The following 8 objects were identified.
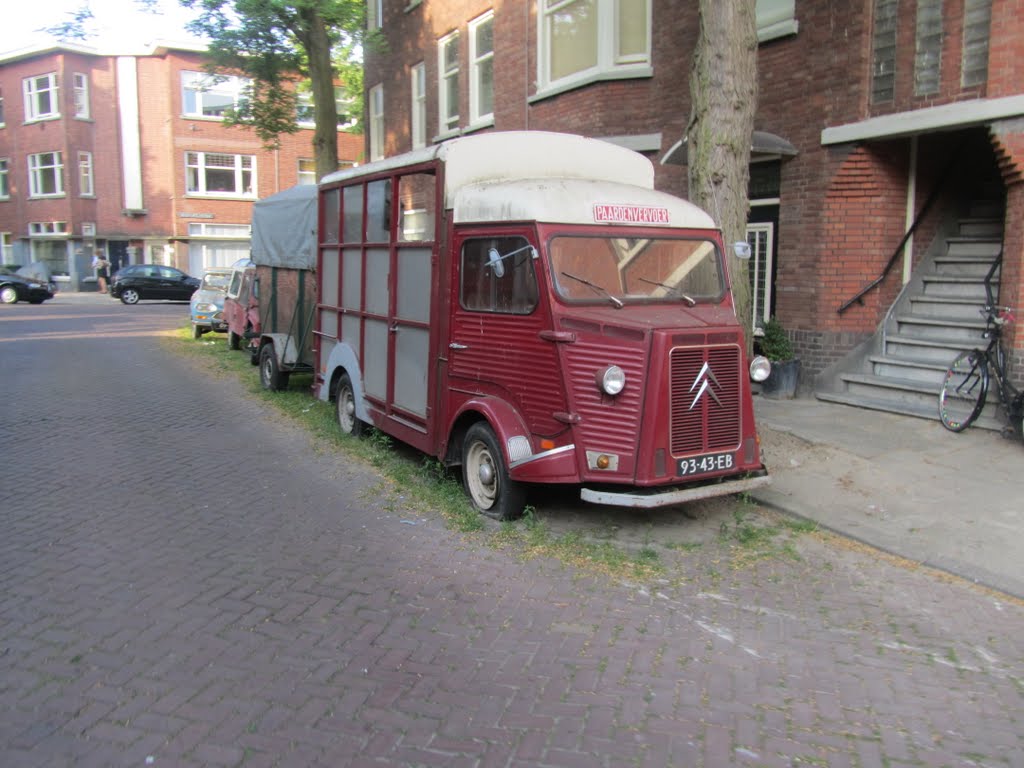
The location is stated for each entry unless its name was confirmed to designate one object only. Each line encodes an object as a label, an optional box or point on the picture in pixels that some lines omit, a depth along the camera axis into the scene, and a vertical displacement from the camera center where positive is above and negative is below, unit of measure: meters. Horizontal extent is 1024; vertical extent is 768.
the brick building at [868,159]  8.84 +1.42
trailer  11.19 -0.13
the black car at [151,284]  32.03 -0.54
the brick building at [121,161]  38.59 +5.05
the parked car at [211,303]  19.23 -0.74
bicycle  8.20 -1.07
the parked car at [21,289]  31.44 -0.77
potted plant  10.46 -1.08
